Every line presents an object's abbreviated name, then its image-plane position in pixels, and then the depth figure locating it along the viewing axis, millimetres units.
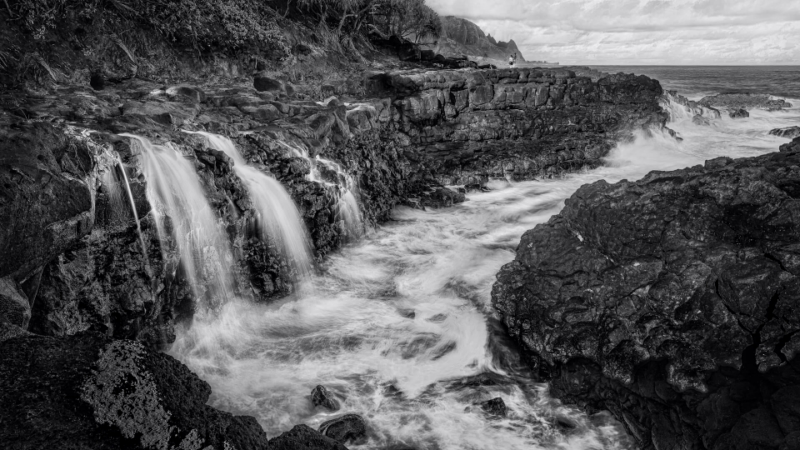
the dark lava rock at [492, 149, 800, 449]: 6328
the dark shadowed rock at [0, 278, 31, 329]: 4938
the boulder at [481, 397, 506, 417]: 7590
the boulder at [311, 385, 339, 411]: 7785
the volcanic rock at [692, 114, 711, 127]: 32312
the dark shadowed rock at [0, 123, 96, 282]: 5898
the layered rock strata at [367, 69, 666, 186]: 21016
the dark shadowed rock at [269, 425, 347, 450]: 4836
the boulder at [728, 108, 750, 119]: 35938
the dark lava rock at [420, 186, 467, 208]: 17844
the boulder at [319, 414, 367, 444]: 7043
